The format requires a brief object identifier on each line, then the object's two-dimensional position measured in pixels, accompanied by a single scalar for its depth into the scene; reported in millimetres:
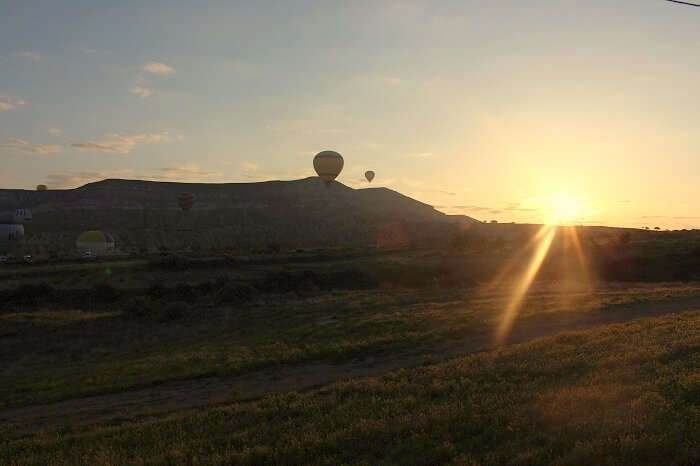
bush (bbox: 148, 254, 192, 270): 69125
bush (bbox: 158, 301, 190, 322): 38000
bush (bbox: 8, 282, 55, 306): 52125
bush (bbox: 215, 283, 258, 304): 47334
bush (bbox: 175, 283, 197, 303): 50812
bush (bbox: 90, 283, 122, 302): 53844
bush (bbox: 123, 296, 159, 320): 39719
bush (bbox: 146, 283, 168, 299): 53000
